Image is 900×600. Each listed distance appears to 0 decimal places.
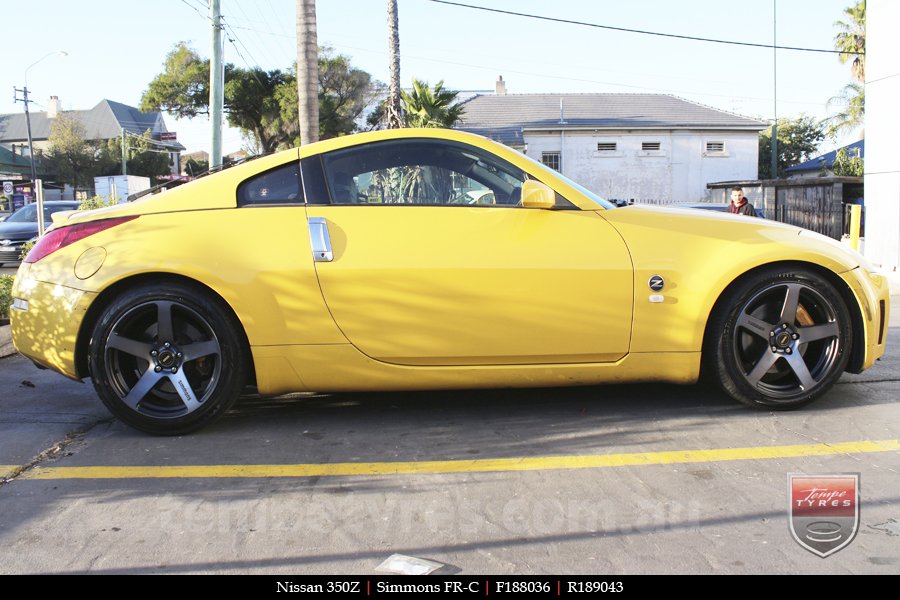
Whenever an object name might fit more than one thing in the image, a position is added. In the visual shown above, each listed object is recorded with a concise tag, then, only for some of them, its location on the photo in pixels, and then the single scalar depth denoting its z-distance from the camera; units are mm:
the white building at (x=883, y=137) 11648
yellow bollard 11391
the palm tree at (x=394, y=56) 17391
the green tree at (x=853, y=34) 34094
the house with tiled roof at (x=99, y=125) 71250
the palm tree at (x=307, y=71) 10875
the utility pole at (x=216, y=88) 12281
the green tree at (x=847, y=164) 24531
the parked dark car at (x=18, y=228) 16234
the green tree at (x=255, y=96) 41375
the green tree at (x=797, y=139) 51344
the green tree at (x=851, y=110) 36312
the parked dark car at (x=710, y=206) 14836
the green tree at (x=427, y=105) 22484
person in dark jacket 12859
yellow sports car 3719
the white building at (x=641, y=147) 33625
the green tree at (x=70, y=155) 55938
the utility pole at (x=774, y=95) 35147
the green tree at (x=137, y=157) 58281
